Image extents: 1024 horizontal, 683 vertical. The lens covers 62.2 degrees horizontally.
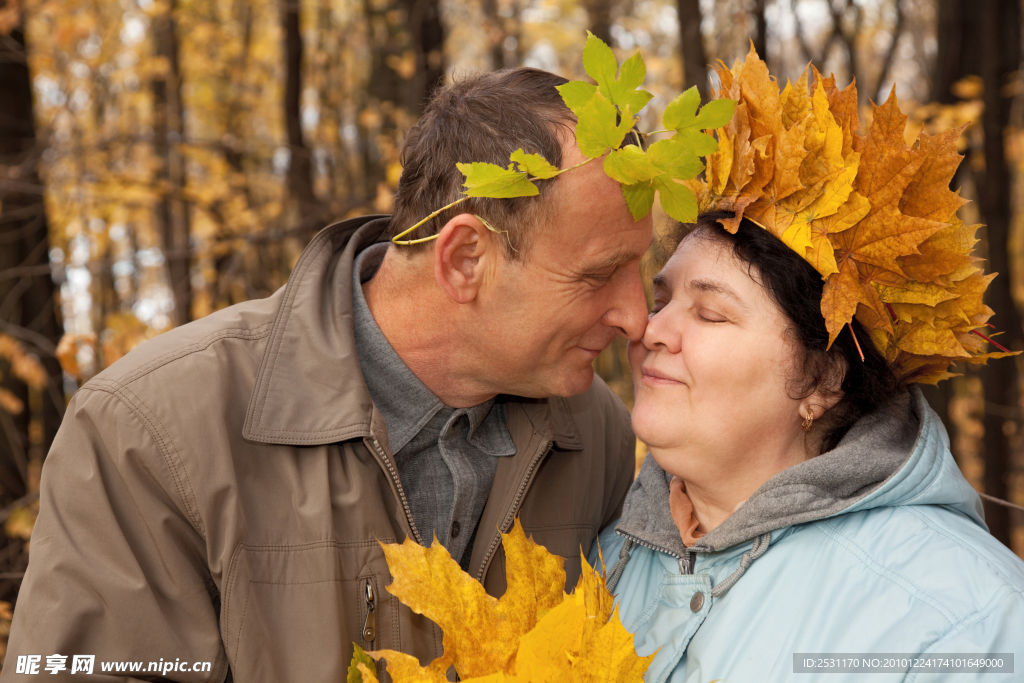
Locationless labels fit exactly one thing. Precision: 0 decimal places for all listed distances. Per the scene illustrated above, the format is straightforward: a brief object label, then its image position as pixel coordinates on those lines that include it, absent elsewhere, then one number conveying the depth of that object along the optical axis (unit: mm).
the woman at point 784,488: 1683
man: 1828
